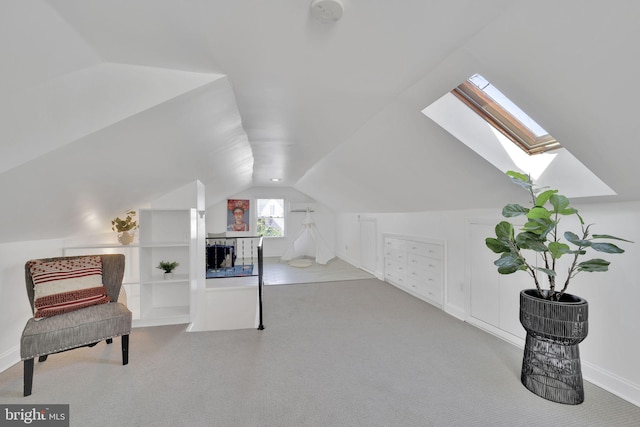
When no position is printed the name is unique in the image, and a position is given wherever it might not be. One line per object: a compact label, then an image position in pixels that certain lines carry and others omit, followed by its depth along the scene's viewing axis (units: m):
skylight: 2.11
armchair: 1.97
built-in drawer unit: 3.92
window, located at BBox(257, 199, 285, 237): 8.77
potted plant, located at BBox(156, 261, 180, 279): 3.57
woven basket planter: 1.83
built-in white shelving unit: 3.42
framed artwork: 8.45
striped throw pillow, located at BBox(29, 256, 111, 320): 2.22
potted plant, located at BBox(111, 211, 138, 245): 3.45
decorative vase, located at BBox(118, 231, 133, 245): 3.47
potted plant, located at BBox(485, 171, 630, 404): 1.80
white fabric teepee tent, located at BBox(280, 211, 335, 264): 7.54
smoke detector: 1.15
